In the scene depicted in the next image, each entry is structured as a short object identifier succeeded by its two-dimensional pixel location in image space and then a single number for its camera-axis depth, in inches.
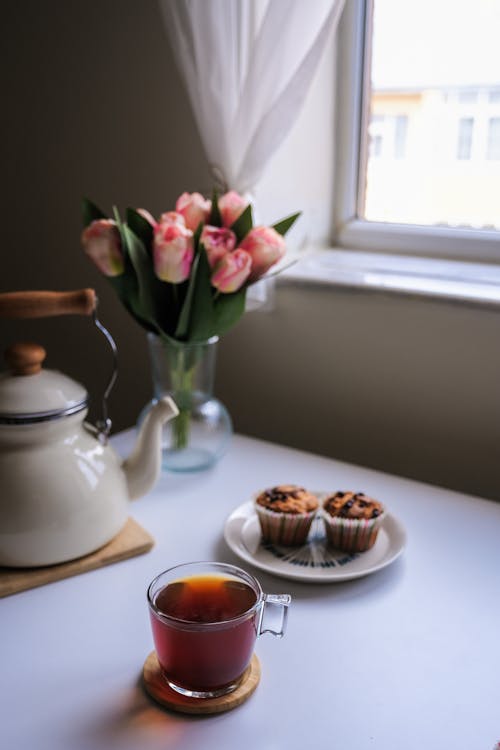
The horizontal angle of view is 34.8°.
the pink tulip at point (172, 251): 40.3
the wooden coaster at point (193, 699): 27.3
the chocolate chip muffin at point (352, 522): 36.4
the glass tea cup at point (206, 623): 27.3
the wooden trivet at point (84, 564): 34.2
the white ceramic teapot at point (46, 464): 33.9
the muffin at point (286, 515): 36.7
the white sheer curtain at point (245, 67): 47.0
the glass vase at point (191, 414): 45.8
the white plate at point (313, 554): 34.9
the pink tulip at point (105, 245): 41.6
